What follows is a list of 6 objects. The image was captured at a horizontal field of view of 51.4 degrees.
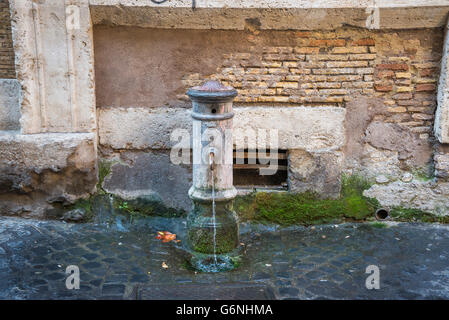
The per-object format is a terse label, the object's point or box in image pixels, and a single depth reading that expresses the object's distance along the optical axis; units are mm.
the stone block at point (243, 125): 4523
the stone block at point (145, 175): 4605
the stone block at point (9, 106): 4781
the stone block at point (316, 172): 4566
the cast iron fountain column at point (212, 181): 3785
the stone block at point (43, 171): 4316
